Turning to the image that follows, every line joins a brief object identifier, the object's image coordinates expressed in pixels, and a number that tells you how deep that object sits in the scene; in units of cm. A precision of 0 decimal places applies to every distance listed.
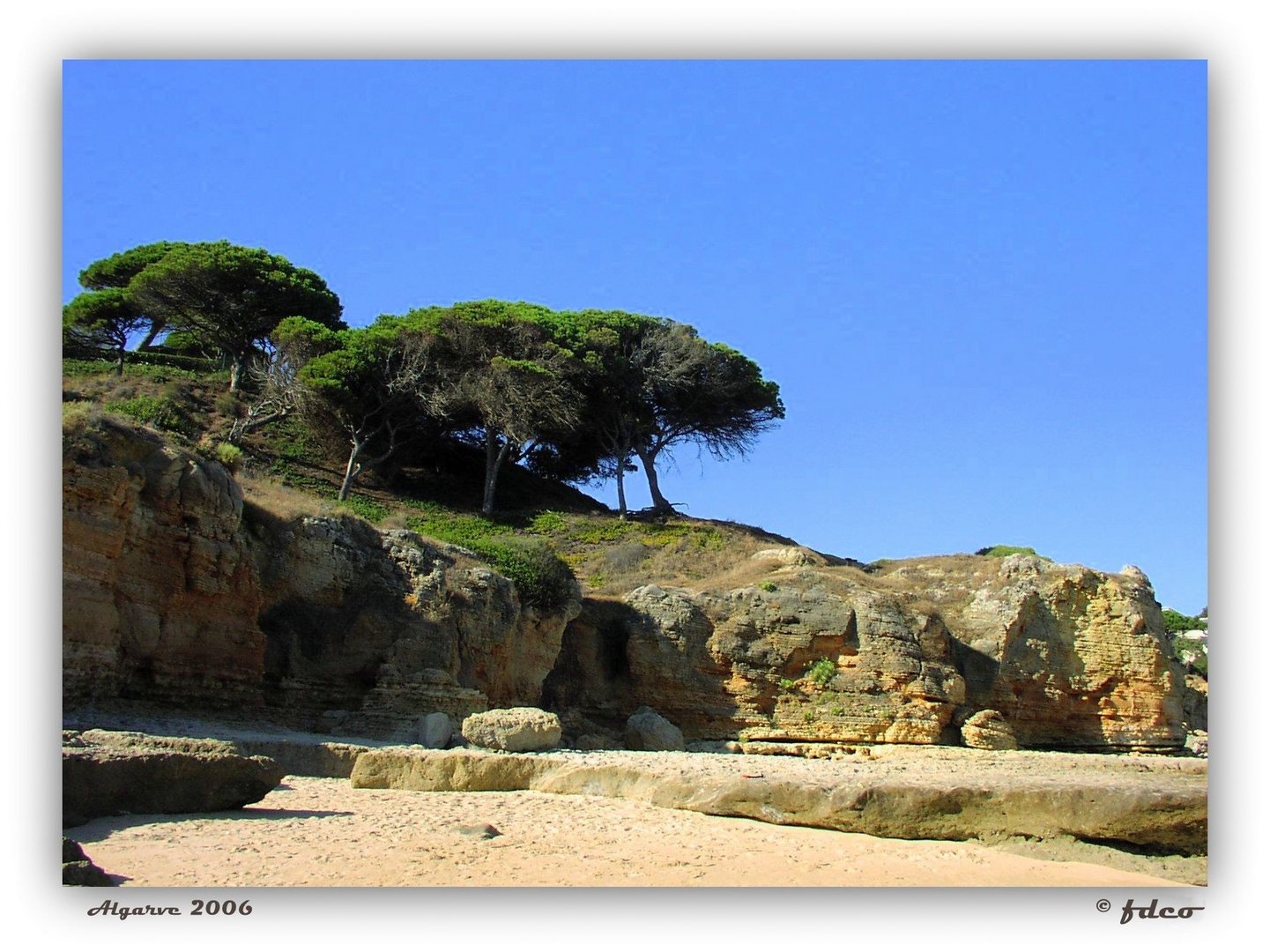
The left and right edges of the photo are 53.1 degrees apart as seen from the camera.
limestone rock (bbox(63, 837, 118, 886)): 632
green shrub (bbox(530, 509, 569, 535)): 2983
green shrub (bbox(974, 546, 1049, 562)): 2994
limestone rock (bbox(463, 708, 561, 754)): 1365
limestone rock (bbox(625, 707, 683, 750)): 1864
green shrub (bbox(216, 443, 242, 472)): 1795
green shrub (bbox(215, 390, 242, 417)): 2964
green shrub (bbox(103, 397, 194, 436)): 2472
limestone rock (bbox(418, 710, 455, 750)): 1433
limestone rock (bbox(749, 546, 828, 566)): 2425
